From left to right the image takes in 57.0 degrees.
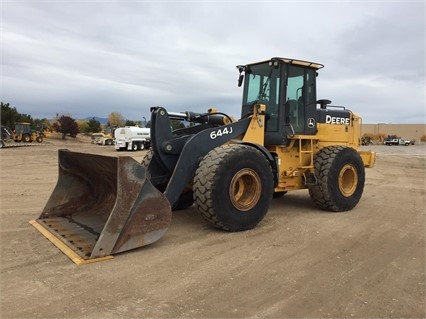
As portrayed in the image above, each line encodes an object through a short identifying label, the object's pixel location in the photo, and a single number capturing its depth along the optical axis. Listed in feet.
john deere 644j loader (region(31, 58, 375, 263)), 15.39
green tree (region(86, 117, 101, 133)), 180.86
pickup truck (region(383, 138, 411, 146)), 199.29
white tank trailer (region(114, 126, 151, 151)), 103.50
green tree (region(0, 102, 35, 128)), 134.72
